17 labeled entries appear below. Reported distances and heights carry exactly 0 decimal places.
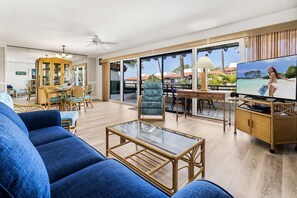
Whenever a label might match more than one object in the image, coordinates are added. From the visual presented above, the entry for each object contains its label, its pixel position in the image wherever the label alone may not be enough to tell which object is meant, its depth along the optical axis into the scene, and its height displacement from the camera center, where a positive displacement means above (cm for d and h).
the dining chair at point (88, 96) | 515 -4
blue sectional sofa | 49 -42
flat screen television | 209 +27
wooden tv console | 211 -40
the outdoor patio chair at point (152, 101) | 358 -14
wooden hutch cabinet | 650 +95
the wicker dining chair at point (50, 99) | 436 -11
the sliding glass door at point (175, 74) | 449 +66
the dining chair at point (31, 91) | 722 +20
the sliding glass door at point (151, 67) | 521 +101
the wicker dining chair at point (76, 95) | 463 +1
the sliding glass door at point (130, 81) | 623 +61
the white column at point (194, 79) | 419 +44
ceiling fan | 441 +163
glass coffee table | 127 -49
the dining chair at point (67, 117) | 215 -31
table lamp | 332 +64
